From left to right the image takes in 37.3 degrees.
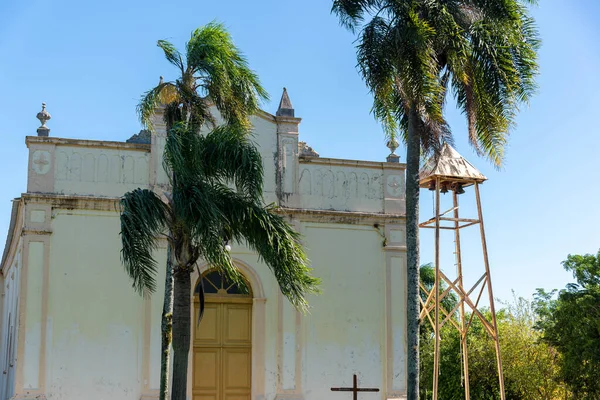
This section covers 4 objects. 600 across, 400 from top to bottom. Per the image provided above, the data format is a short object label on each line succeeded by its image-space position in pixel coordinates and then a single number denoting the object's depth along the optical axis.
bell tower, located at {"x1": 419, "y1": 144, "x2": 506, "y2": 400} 17.73
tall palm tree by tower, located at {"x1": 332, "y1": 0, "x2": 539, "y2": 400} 15.37
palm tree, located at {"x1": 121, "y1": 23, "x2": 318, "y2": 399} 13.16
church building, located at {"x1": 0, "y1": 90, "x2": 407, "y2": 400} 17.05
